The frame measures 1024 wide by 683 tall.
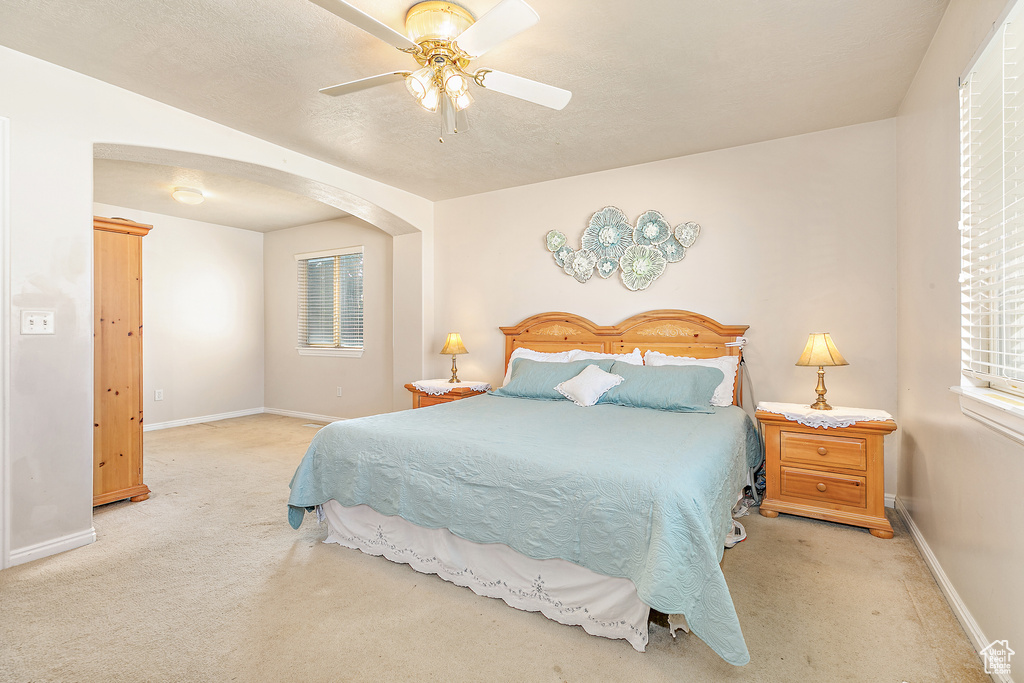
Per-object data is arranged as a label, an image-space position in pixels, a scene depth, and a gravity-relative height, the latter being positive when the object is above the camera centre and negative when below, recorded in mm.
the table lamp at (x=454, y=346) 4504 -89
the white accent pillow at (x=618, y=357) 3712 -156
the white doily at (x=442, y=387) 4242 -441
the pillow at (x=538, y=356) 3993 -166
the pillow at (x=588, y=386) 3264 -338
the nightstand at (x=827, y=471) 2697 -774
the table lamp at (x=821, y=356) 2912 -114
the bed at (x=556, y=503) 1639 -680
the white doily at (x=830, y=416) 2748 -450
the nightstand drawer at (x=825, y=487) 2738 -867
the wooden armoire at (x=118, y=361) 3196 -171
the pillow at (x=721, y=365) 3299 -197
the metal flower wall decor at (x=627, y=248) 3783 +719
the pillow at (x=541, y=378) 3535 -311
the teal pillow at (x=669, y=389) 3070 -336
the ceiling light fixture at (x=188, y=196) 4484 +1298
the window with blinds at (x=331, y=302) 5918 +433
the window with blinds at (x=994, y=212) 1491 +427
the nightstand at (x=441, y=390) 4215 -478
